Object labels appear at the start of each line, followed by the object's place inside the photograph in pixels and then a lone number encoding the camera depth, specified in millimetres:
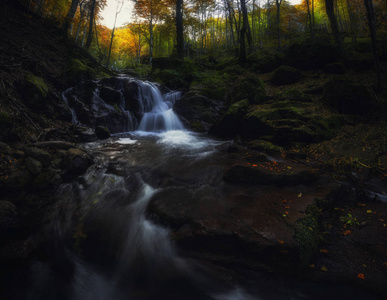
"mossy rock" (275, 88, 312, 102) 8941
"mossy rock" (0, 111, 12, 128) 5074
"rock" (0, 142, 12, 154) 4619
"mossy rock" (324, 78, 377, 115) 7090
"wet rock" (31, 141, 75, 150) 5443
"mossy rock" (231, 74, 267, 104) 9922
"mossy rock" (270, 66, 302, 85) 11391
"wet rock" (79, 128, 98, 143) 7953
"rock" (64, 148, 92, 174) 5214
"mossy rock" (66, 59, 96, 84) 10320
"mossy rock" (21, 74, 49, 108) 6867
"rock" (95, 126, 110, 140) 8750
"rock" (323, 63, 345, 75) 10663
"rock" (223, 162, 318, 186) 4262
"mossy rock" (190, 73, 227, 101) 12148
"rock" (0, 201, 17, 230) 3309
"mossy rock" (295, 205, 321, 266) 2557
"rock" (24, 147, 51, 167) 4750
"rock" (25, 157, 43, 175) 4434
